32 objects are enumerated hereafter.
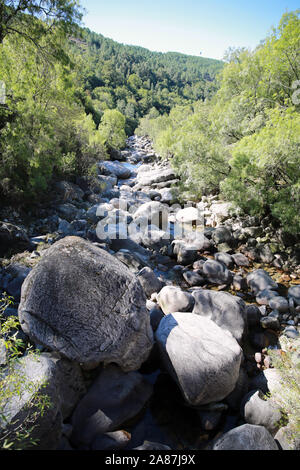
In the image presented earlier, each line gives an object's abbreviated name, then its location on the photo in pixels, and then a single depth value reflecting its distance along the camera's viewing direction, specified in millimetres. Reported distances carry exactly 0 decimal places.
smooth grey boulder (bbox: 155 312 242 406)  4727
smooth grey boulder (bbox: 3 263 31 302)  6834
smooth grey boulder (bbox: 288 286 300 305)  8219
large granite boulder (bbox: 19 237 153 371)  4566
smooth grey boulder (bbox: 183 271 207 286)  9766
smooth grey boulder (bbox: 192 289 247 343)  6383
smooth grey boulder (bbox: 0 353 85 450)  3248
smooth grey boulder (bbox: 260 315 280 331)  7301
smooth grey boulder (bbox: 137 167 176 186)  25281
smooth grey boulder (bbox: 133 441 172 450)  3950
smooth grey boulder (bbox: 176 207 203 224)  15405
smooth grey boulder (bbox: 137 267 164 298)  8312
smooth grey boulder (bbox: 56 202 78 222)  13348
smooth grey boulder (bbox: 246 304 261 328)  7402
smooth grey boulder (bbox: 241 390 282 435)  4391
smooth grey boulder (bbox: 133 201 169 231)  14359
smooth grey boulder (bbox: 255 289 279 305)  8398
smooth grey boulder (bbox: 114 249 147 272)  9781
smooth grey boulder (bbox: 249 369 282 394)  5030
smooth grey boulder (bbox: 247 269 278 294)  9031
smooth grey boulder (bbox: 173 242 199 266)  11188
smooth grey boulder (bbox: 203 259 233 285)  9648
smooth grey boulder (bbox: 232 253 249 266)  10875
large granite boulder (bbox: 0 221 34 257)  8773
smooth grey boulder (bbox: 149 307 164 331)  6549
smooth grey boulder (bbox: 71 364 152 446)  4230
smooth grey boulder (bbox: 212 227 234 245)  12398
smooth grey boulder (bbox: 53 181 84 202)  14625
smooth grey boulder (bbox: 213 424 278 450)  3885
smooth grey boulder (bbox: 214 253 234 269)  10901
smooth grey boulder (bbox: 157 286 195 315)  7066
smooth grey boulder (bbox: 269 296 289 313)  7887
